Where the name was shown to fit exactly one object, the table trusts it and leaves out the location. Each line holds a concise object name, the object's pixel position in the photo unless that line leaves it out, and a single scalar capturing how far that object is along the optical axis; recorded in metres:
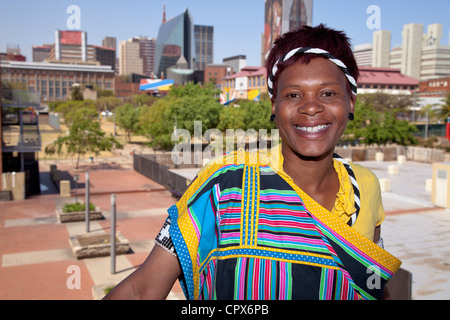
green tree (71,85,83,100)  89.69
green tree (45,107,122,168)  30.61
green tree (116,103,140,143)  51.42
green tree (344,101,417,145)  36.97
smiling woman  1.40
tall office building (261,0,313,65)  93.25
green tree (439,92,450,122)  50.12
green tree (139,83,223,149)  32.09
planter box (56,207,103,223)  17.23
